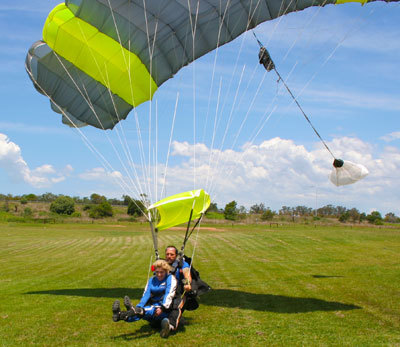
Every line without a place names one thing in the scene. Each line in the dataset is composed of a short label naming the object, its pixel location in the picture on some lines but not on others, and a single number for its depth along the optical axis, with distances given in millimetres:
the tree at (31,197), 107781
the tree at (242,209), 87600
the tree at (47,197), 111150
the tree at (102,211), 70938
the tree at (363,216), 77144
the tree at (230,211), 69000
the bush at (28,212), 67562
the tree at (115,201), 131250
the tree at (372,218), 70312
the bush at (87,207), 83938
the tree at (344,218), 69188
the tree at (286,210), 106531
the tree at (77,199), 123250
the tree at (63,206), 77062
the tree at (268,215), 69369
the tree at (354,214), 72169
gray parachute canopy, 8094
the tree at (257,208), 98938
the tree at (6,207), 72750
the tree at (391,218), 83794
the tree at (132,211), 72844
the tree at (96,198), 116138
